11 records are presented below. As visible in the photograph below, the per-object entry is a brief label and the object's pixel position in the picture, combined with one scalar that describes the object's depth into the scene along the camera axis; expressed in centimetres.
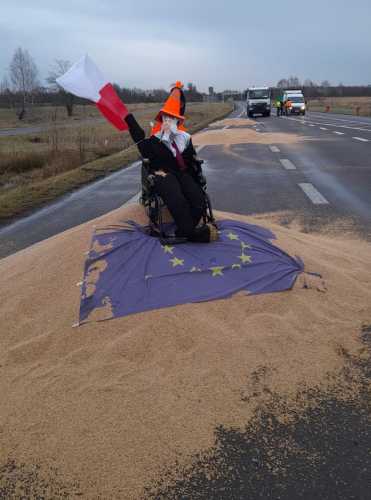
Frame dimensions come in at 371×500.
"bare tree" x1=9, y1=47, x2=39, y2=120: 8262
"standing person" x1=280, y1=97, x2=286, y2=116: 4844
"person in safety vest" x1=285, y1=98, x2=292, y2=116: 4787
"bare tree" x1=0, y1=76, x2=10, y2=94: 7975
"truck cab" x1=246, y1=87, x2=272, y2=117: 4241
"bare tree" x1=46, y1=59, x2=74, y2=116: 7294
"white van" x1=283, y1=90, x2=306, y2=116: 4697
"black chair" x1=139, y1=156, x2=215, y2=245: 455
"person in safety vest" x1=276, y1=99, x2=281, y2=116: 4800
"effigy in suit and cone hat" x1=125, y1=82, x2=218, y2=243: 449
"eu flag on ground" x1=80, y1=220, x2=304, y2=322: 374
